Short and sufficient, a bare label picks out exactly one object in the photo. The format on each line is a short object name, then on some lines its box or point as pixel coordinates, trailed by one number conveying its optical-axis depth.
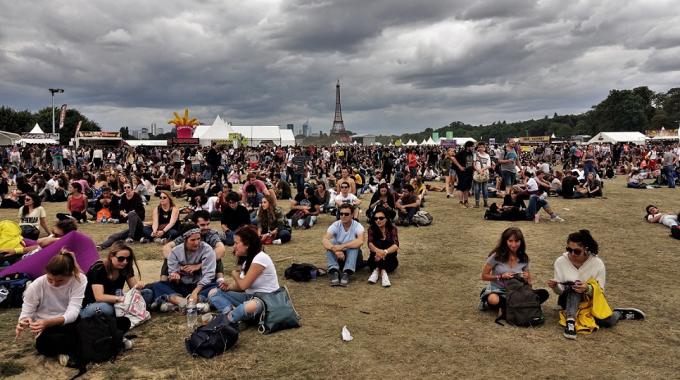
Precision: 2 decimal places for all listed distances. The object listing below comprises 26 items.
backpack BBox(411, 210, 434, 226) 11.49
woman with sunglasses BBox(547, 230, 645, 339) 5.02
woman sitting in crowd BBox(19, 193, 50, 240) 9.01
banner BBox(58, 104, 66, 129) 44.78
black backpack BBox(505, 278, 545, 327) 5.16
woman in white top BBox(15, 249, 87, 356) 4.29
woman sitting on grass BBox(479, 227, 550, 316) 5.45
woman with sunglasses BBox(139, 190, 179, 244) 9.50
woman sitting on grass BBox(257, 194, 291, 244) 9.57
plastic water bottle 5.20
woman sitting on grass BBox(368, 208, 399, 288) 6.97
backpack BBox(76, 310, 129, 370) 4.29
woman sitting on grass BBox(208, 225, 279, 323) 5.14
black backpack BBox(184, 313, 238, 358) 4.40
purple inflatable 5.95
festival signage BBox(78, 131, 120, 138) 60.46
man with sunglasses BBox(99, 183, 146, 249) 9.55
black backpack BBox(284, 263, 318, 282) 7.01
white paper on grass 4.80
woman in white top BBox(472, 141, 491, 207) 13.24
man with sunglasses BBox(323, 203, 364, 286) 6.87
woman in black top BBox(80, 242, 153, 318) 4.83
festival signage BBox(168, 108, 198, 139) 58.47
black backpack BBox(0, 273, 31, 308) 5.79
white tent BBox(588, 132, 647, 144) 58.49
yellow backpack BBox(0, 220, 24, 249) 6.92
